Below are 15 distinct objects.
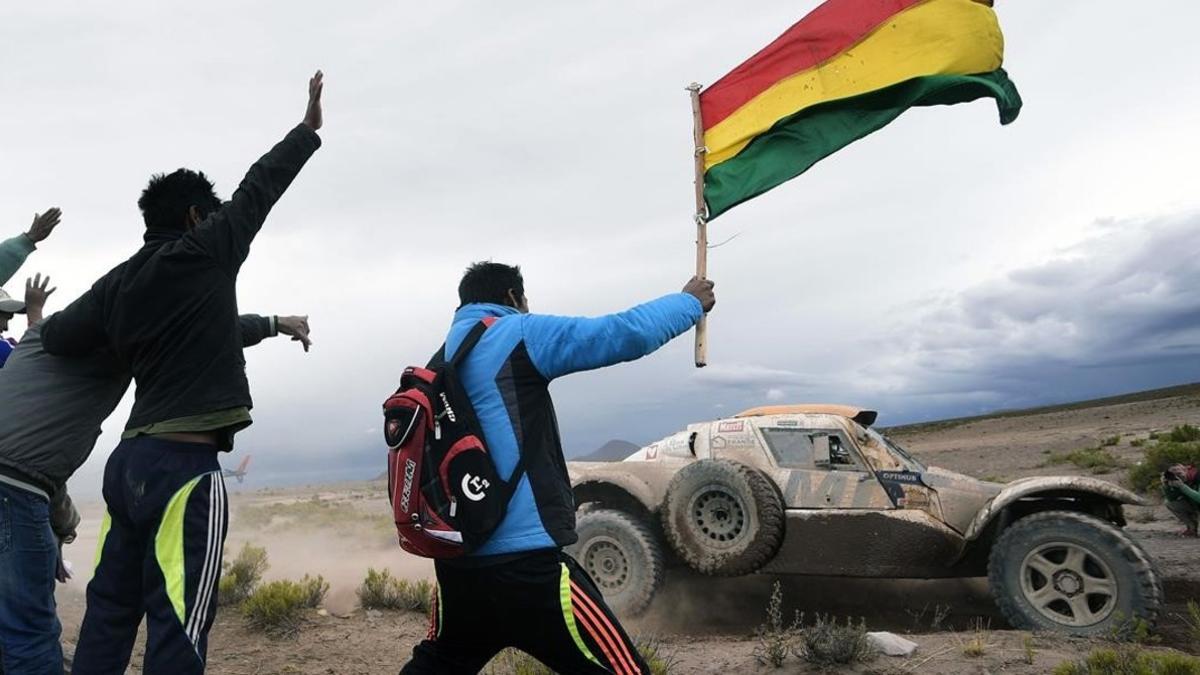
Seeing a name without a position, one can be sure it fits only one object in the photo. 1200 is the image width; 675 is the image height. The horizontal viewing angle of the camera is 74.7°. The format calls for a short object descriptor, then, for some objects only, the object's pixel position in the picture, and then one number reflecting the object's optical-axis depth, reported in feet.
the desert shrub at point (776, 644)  15.95
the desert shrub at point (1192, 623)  16.44
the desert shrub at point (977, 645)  15.69
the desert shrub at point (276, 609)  20.54
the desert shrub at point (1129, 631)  16.53
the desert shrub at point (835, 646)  15.35
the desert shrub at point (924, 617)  22.09
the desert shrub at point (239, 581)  23.12
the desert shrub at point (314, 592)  22.07
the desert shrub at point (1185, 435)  58.65
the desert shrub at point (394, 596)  23.13
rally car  18.45
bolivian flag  14.90
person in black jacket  7.84
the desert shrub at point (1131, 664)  13.08
